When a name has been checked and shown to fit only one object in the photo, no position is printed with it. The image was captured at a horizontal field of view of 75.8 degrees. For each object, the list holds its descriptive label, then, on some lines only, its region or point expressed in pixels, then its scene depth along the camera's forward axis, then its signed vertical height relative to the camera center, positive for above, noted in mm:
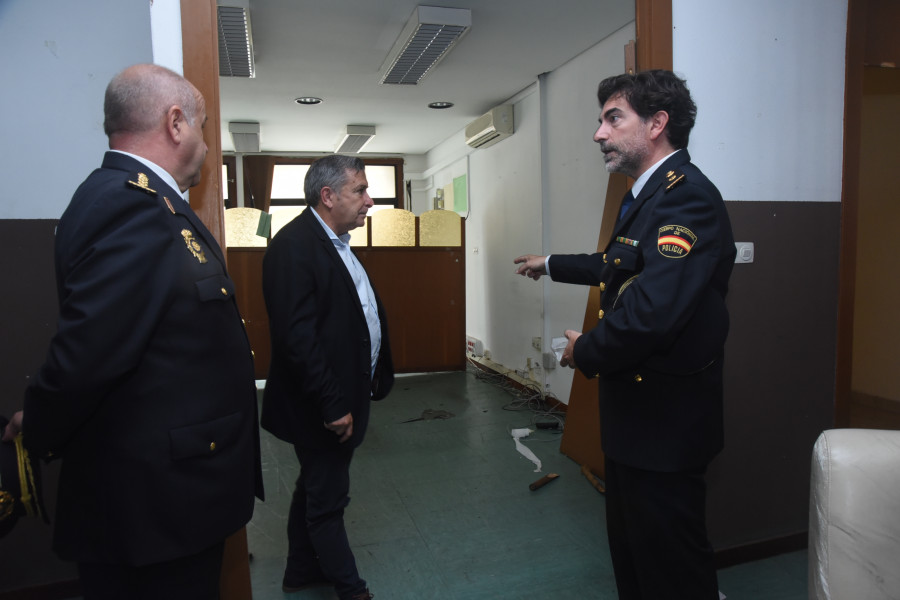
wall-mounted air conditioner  5412 +1208
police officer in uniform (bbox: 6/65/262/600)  962 -210
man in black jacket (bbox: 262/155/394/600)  1784 -292
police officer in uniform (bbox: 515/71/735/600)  1299 -208
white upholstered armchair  1014 -492
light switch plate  2154 -20
